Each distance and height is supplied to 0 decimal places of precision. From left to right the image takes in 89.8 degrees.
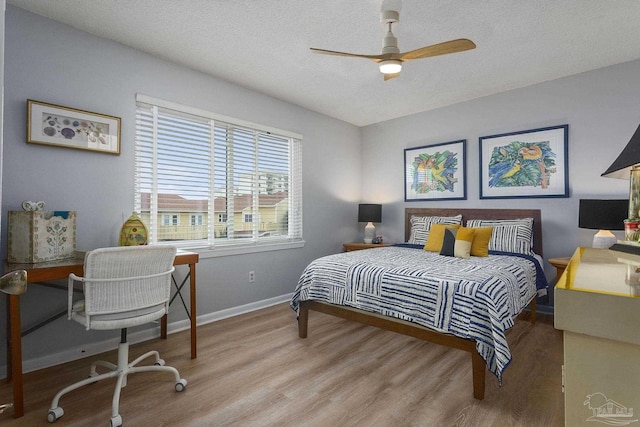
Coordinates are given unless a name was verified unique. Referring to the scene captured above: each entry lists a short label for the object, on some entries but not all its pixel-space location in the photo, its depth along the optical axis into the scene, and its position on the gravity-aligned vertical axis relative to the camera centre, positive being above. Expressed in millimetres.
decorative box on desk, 2047 -145
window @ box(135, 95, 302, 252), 2934 +397
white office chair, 1763 -469
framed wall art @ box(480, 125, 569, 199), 3510 +613
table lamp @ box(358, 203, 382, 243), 4844 -1
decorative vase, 2451 -134
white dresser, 568 -251
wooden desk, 1749 -491
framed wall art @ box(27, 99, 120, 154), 2295 +665
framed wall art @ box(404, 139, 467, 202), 4230 +616
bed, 1981 -579
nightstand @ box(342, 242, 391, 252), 4500 -421
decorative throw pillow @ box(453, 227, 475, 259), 3143 -266
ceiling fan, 2057 +1106
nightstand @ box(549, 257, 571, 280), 2976 -437
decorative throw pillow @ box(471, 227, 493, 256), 3244 -254
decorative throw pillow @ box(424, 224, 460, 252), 3604 -238
